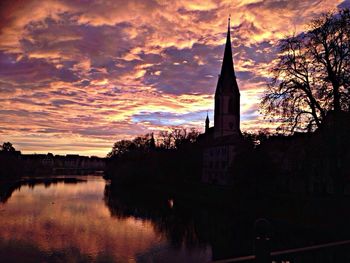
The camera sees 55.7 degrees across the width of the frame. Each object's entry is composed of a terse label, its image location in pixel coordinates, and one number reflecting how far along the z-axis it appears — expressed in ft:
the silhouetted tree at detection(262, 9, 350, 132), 78.43
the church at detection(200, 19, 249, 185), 255.91
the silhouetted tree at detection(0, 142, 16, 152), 447.18
